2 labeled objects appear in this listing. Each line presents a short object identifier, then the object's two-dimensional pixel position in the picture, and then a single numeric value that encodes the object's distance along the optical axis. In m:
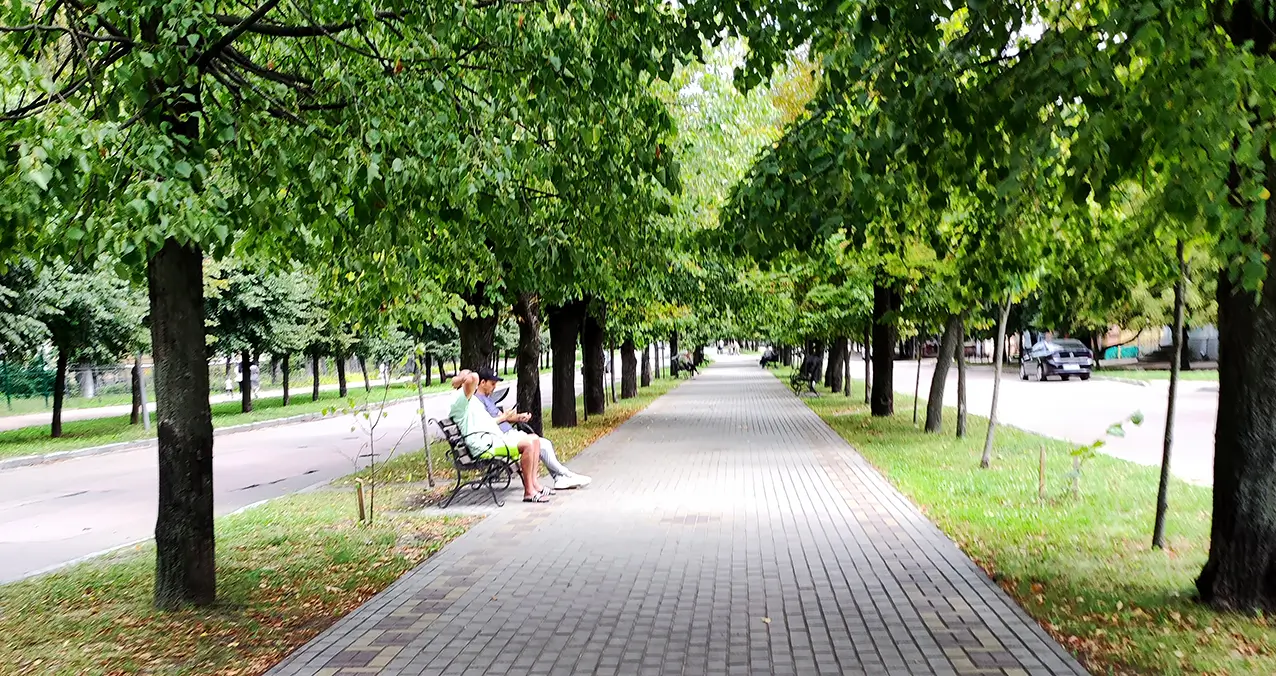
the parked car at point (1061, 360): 40.81
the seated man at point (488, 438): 10.94
